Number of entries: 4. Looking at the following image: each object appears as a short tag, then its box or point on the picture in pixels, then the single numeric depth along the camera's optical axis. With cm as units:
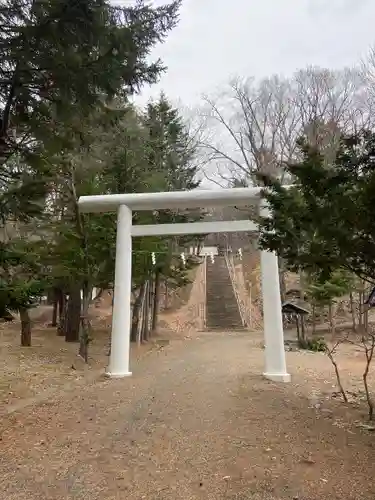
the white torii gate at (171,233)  733
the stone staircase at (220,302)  1973
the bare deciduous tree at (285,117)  1491
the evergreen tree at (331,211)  358
